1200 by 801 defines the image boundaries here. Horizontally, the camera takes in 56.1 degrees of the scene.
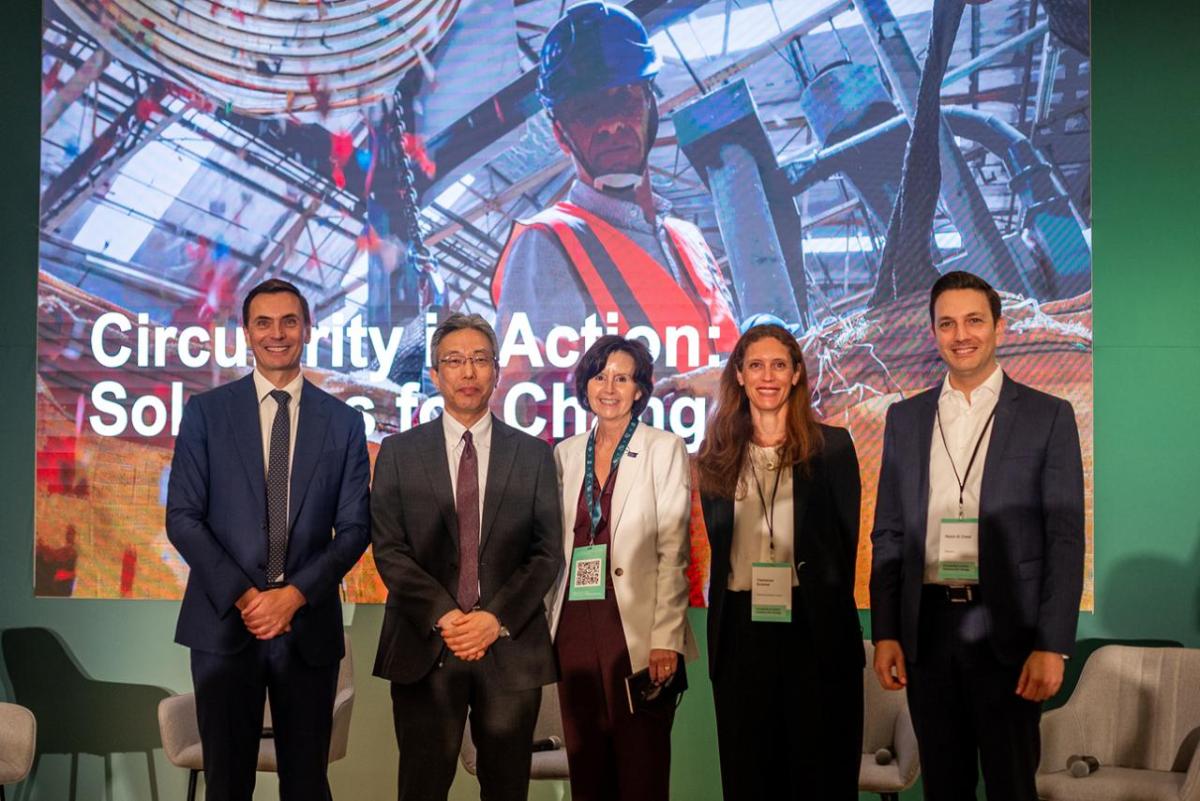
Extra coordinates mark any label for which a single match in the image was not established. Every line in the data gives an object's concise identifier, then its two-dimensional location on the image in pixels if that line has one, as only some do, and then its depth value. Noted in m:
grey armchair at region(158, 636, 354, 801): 3.91
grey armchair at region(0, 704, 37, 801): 3.92
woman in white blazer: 3.19
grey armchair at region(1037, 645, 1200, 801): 3.88
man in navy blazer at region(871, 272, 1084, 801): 2.82
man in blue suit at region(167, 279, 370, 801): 3.12
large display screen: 4.34
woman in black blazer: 2.99
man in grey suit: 3.08
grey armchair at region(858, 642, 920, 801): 3.79
